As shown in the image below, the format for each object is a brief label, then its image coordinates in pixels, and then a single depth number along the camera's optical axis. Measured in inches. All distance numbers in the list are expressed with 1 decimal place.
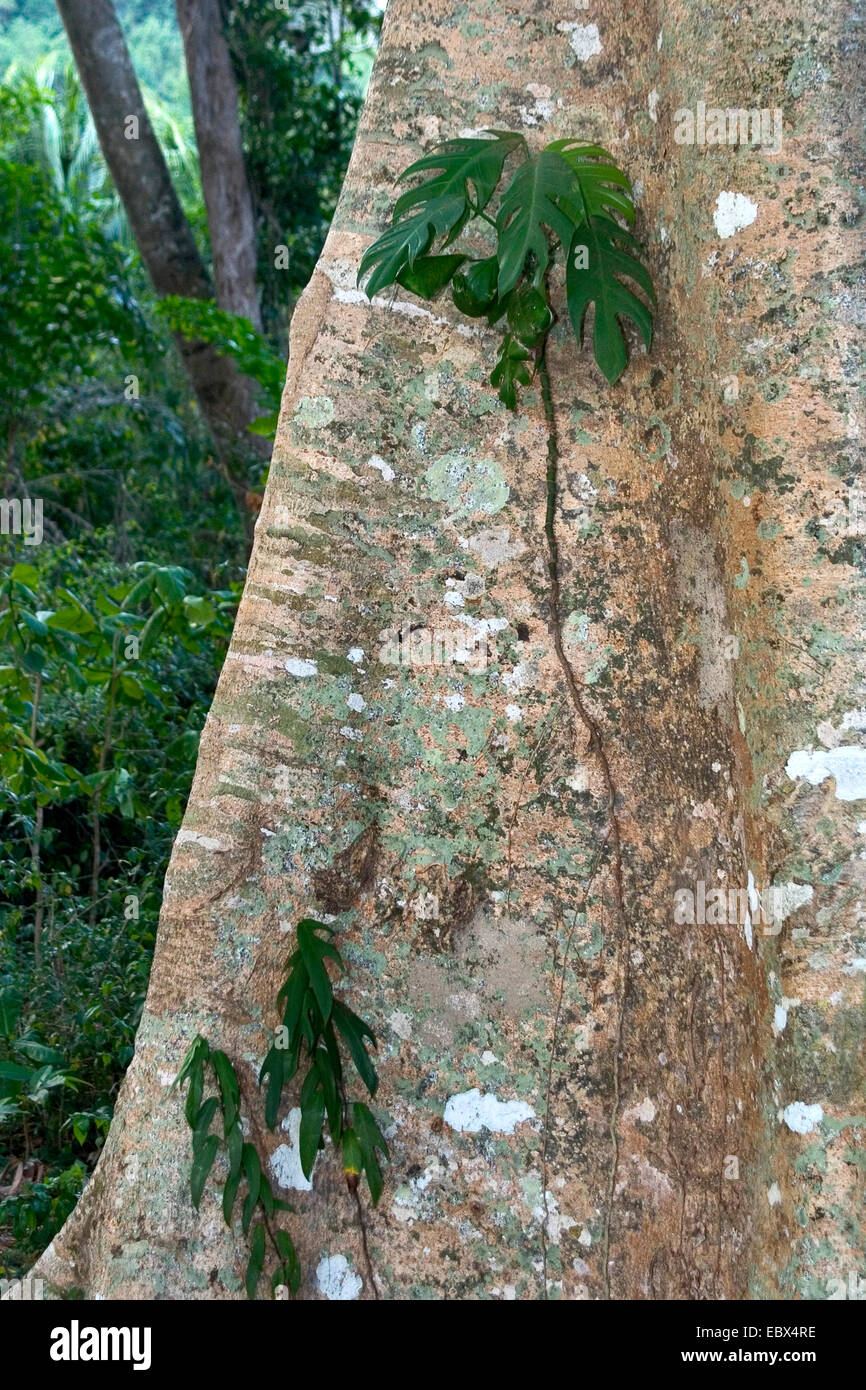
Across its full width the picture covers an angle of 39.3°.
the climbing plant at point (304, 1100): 80.7
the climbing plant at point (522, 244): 80.9
